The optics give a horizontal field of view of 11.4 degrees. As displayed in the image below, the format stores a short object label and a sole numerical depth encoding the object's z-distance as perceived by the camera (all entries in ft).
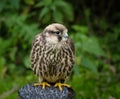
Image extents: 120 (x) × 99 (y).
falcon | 16.31
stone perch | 14.89
